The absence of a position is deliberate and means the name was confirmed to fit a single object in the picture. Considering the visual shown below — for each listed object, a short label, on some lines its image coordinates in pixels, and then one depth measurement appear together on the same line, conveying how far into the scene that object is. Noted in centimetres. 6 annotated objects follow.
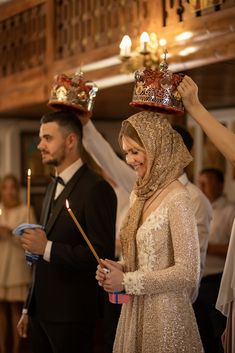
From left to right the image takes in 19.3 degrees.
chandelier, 471
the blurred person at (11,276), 681
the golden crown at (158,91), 309
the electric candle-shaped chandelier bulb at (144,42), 462
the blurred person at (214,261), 493
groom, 369
